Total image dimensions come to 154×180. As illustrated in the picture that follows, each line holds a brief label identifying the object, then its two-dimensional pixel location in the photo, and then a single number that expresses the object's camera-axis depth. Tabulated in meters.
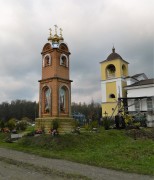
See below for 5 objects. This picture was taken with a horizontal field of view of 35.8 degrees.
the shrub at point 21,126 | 24.67
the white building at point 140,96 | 32.07
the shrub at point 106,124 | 22.63
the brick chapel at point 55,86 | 20.11
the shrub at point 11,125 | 22.08
